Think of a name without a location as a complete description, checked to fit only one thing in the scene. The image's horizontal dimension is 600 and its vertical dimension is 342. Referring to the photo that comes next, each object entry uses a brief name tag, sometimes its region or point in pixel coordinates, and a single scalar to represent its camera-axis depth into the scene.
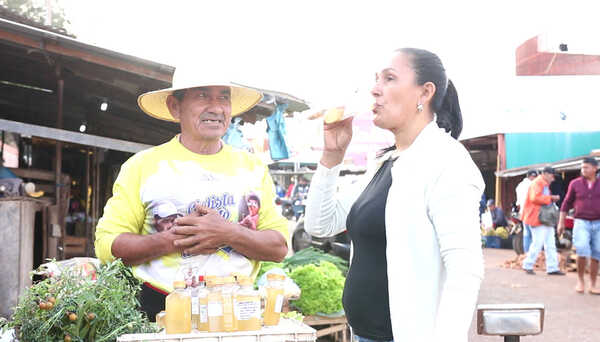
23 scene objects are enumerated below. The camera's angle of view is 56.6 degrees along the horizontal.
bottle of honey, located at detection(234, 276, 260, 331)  1.95
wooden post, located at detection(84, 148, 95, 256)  9.69
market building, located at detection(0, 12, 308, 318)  5.63
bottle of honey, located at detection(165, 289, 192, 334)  1.95
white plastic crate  1.86
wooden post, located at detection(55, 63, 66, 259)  7.43
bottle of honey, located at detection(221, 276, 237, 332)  1.94
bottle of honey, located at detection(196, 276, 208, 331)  1.97
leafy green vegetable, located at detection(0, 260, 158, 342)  1.99
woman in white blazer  1.88
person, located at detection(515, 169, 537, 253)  12.07
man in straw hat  2.36
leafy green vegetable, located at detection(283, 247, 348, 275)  5.89
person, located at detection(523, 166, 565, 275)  11.07
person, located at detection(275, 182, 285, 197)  33.25
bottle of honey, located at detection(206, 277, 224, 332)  1.95
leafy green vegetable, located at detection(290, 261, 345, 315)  5.12
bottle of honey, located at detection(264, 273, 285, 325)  2.09
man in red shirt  8.90
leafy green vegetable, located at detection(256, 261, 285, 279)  5.16
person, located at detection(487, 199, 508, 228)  17.67
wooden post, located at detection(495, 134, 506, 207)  18.34
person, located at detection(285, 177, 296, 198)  30.40
